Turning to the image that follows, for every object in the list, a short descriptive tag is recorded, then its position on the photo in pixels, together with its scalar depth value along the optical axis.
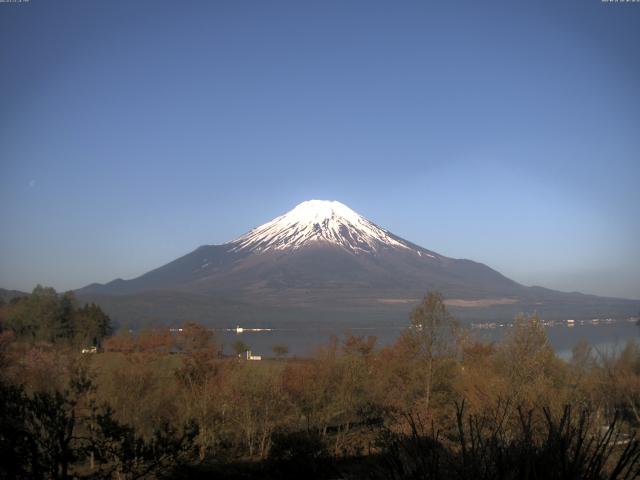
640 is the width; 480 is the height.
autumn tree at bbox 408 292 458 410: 22.36
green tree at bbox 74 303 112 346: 44.09
